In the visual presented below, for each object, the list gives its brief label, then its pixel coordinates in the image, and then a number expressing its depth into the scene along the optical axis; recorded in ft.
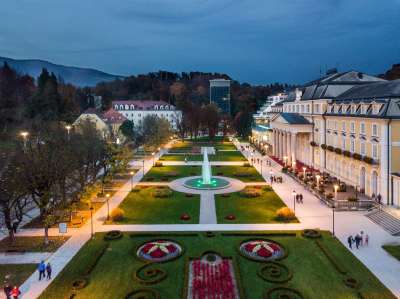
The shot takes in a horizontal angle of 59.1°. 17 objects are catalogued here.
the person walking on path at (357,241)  95.57
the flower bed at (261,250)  90.43
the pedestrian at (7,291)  70.44
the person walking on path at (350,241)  96.30
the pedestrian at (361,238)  97.48
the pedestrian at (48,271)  79.92
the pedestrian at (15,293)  69.87
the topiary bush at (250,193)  152.66
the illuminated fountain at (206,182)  171.63
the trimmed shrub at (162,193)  154.61
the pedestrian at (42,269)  80.05
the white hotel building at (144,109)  460.96
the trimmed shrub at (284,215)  119.75
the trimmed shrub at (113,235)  103.56
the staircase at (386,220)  107.70
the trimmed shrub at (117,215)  121.39
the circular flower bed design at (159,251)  90.28
